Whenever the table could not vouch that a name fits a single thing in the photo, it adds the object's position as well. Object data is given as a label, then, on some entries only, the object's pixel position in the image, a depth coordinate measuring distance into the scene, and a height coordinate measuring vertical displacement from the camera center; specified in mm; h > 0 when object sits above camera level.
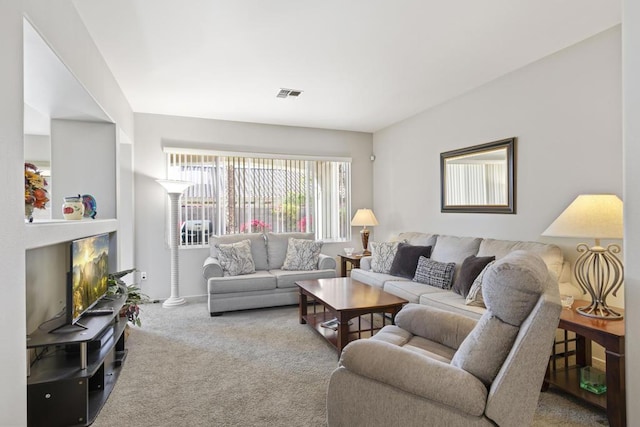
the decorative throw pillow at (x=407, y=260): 3870 -548
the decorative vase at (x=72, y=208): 2609 +57
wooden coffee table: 2744 -778
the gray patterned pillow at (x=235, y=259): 4242 -577
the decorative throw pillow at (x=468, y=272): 3039 -545
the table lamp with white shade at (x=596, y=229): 2129 -115
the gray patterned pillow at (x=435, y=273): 3402 -629
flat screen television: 2166 -430
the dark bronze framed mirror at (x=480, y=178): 3434 +384
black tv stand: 1919 -949
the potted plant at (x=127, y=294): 3031 -760
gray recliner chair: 1269 -664
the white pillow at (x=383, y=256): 4188 -544
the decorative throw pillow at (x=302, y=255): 4652 -576
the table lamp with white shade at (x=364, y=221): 5324 -123
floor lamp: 4449 -353
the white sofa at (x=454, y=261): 2777 -506
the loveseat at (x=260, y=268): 4051 -726
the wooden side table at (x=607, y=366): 1845 -919
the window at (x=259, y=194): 4949 +311
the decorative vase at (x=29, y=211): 1835 +23
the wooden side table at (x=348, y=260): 4961 -717
